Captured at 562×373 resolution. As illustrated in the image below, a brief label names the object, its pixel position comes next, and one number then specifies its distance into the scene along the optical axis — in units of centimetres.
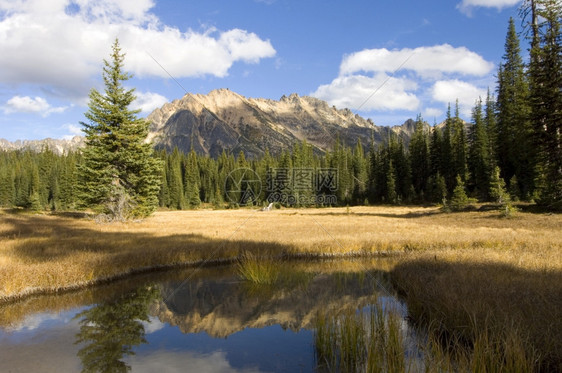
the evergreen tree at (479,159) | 5700
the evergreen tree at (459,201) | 3869
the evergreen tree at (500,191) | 2981
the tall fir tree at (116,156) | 3075
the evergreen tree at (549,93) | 2434
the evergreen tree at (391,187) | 7709
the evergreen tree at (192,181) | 9531
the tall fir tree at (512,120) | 4722
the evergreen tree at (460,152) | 6303
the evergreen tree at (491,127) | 5479
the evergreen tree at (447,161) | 6781
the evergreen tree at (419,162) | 7956
